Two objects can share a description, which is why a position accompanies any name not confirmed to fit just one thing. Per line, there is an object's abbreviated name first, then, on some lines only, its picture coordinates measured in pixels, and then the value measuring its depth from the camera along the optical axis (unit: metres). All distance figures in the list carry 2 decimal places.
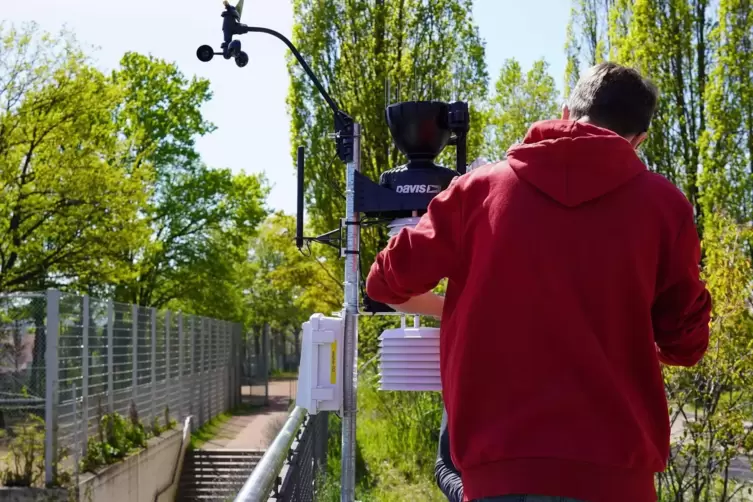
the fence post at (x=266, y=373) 40.62
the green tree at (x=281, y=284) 29.28
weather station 3.72
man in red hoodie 1.81
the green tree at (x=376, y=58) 21.00
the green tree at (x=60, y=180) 21.73
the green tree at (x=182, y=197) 37.22
